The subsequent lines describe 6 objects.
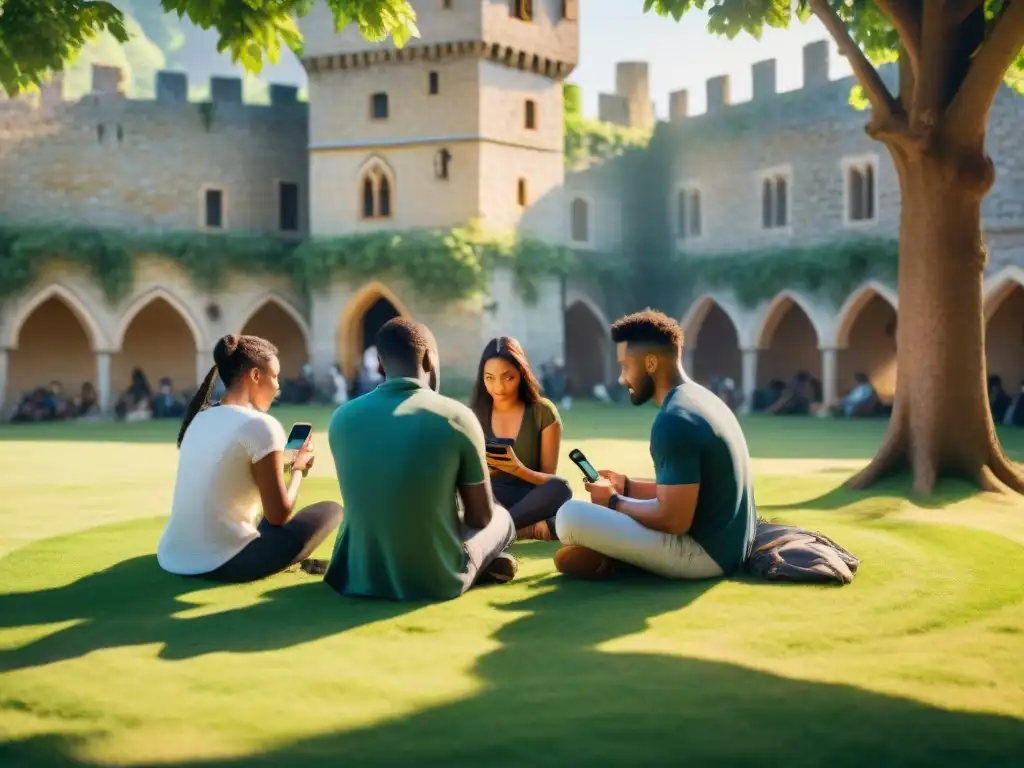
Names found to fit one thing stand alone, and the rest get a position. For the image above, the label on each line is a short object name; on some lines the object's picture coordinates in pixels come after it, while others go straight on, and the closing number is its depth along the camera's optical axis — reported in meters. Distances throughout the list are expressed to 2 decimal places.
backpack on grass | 6.08
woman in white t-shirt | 5.95
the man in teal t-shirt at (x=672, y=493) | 5.60
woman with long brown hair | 7.27
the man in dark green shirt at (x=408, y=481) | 5.44
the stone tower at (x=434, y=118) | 27.78
